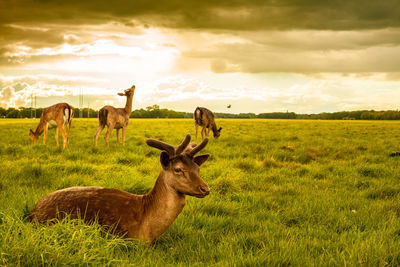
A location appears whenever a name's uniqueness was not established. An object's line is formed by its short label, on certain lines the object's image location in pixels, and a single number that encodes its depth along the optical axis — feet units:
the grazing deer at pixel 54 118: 44.40
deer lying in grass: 11.50
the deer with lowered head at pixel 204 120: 59.52
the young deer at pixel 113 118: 44.57
